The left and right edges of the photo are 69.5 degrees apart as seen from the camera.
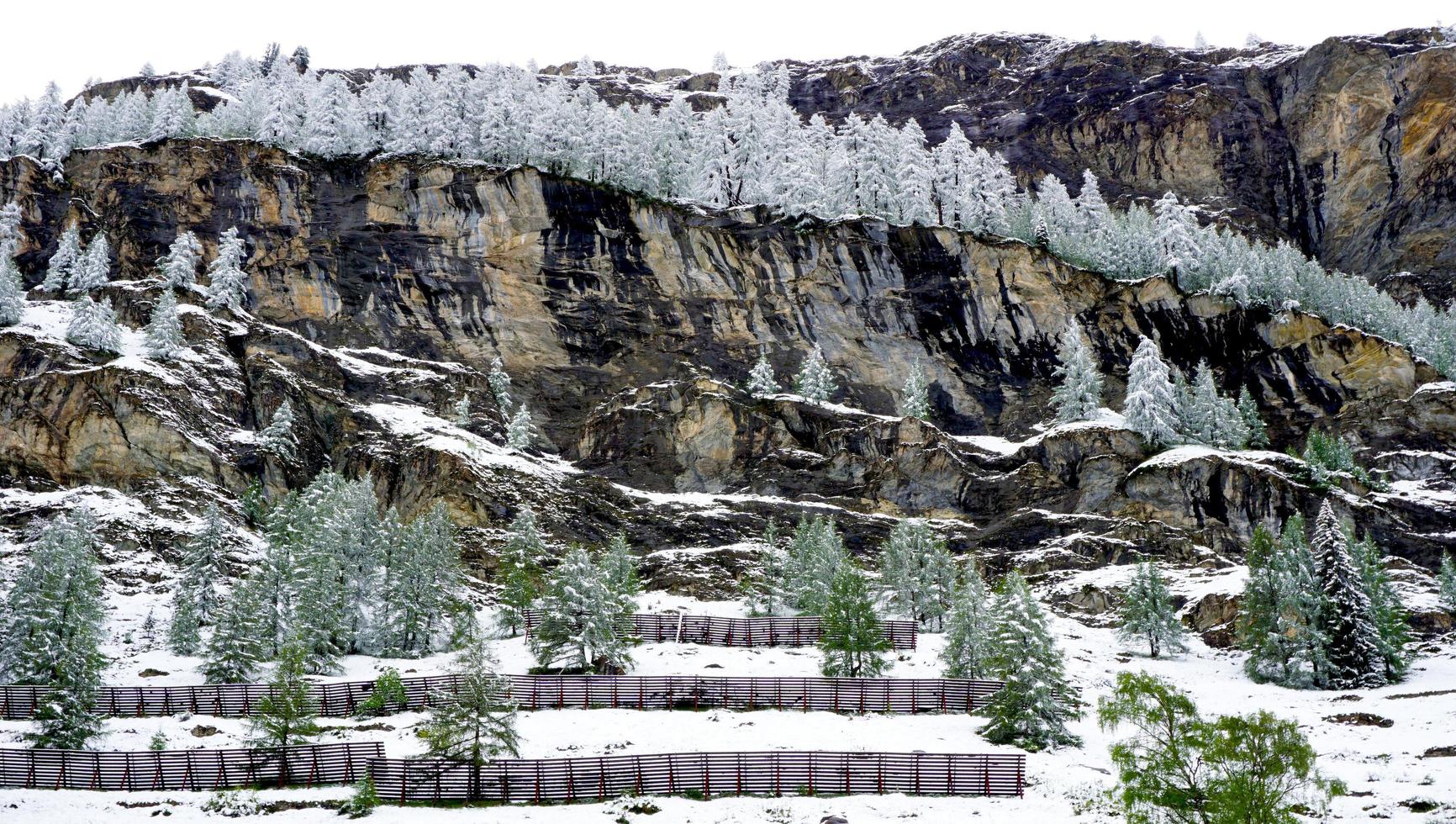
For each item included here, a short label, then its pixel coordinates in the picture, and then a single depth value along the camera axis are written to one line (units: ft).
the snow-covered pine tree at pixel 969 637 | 161.68
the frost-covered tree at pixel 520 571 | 193.67
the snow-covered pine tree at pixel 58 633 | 128.57
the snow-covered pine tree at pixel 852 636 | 165.58
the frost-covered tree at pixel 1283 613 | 171.63
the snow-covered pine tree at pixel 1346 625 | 168.86
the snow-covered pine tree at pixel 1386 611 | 169.27
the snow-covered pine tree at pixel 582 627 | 168.76
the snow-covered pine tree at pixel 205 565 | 189.47
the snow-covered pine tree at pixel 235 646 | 156.56
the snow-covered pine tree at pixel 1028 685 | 135.23
